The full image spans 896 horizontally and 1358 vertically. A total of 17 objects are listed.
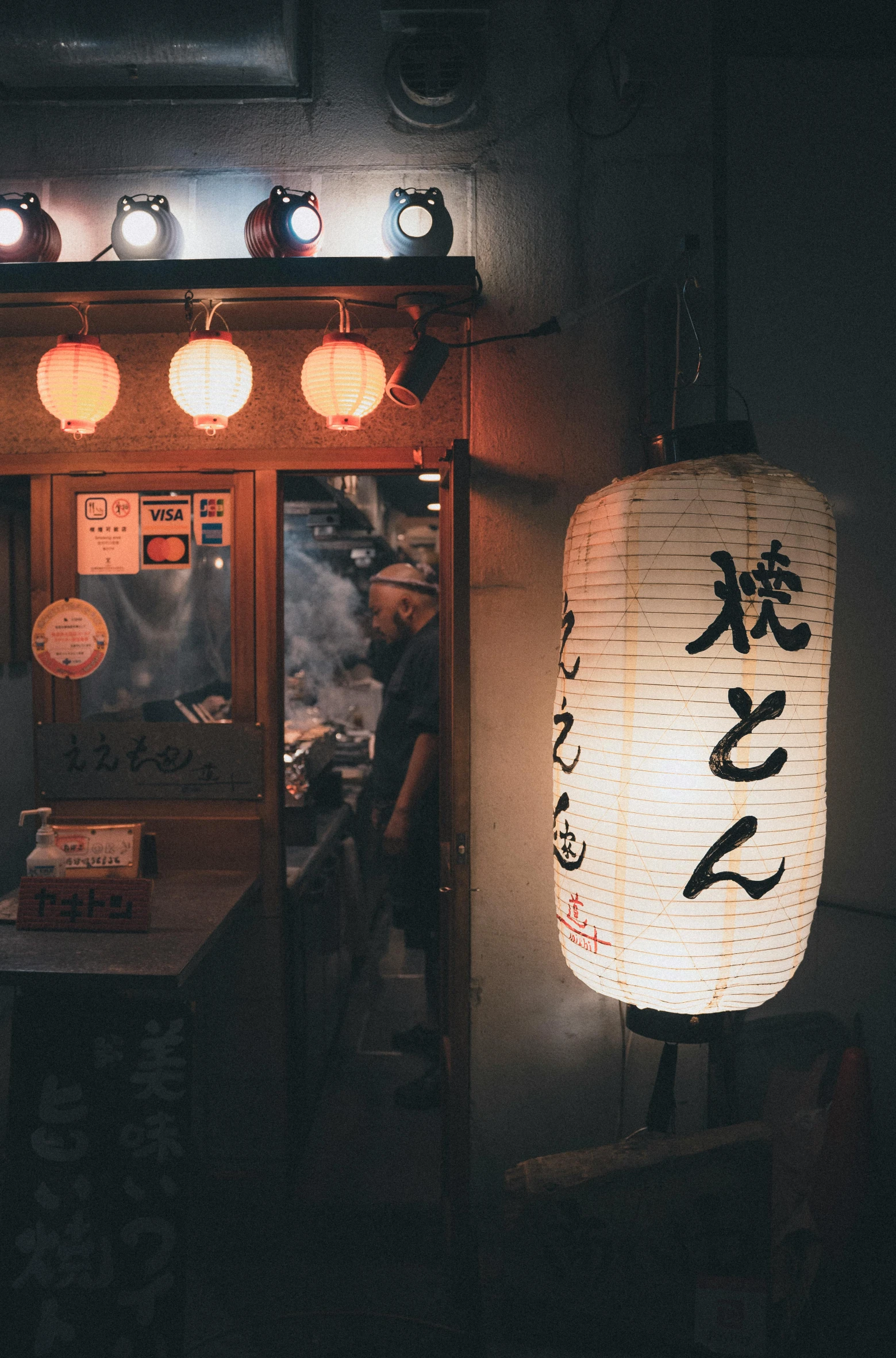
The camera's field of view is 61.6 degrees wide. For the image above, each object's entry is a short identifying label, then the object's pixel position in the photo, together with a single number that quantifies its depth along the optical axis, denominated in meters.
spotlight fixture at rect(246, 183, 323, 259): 3.38
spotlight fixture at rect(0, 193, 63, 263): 3.53
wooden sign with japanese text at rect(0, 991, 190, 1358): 2.88
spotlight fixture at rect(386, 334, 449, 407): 3.33
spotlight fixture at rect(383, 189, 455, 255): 3.41
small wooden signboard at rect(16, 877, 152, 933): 3.08
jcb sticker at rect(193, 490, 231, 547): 3.86
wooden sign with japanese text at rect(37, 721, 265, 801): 3.85
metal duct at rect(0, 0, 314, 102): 3.49
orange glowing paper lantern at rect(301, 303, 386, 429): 3.26
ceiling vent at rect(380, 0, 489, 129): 3.59
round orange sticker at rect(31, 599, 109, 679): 3.88
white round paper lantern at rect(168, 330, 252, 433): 3.25
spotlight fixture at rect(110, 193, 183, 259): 3.52
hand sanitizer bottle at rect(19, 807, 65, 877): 3.29
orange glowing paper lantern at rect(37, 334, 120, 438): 3.32
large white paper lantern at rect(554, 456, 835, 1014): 2.53
